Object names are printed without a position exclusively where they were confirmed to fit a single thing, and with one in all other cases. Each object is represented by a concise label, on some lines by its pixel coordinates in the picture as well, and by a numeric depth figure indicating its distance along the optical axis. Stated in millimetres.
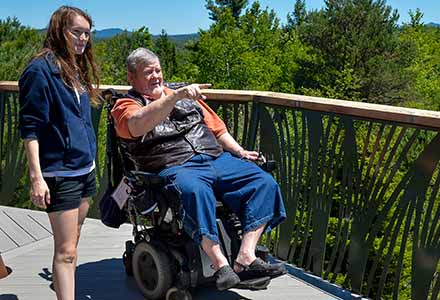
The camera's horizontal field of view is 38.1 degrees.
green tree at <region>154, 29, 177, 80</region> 42094
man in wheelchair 2783
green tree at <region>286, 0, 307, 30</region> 52884
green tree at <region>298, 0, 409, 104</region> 31828
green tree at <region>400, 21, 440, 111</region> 32688
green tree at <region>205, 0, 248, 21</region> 45281
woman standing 2322
